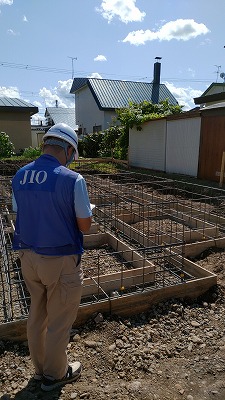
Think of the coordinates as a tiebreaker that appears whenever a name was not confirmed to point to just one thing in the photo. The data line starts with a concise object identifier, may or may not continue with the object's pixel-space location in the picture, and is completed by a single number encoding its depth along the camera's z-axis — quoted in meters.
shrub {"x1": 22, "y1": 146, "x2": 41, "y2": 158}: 17.12
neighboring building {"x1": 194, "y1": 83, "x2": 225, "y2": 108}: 14.57
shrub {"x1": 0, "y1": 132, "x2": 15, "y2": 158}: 17.86
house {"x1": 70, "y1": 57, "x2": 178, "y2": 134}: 24.22
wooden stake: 9.69
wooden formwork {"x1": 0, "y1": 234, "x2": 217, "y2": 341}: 2.96
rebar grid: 3.53
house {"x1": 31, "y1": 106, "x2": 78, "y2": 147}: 36.31
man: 1.90
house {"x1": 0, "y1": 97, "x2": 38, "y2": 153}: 19.66
